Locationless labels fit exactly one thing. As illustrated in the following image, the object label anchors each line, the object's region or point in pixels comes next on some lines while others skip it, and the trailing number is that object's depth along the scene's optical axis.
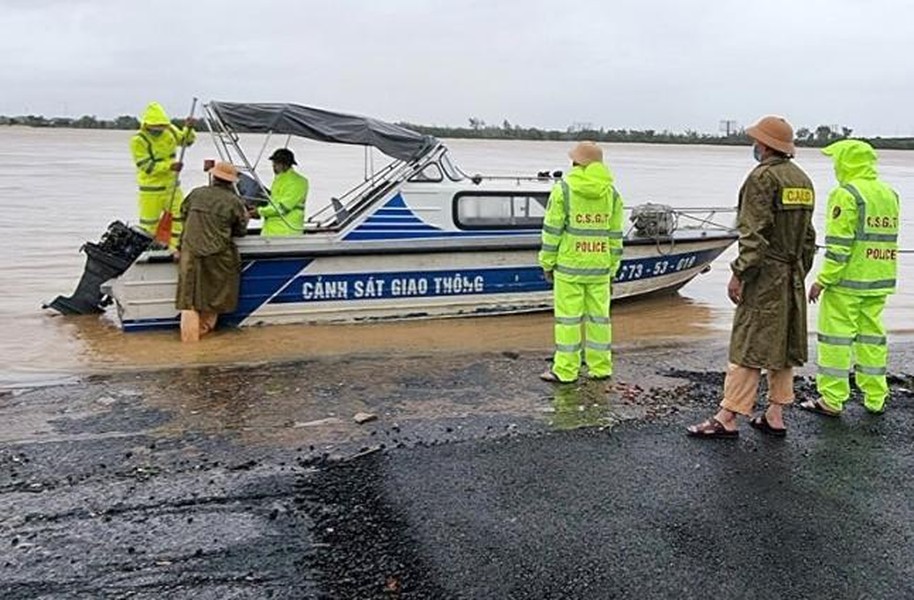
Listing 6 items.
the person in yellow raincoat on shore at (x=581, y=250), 7.10
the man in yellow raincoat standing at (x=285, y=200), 10.09
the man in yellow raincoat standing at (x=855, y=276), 6.04
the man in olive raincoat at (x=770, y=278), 5.44
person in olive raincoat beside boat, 9.23
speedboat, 9.80
